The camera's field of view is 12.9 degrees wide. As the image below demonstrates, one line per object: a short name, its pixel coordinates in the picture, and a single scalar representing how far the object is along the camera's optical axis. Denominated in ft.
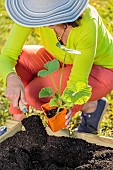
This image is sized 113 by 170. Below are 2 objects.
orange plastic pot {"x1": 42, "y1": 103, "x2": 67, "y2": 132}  9.25
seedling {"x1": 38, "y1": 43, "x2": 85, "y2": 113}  9.16
